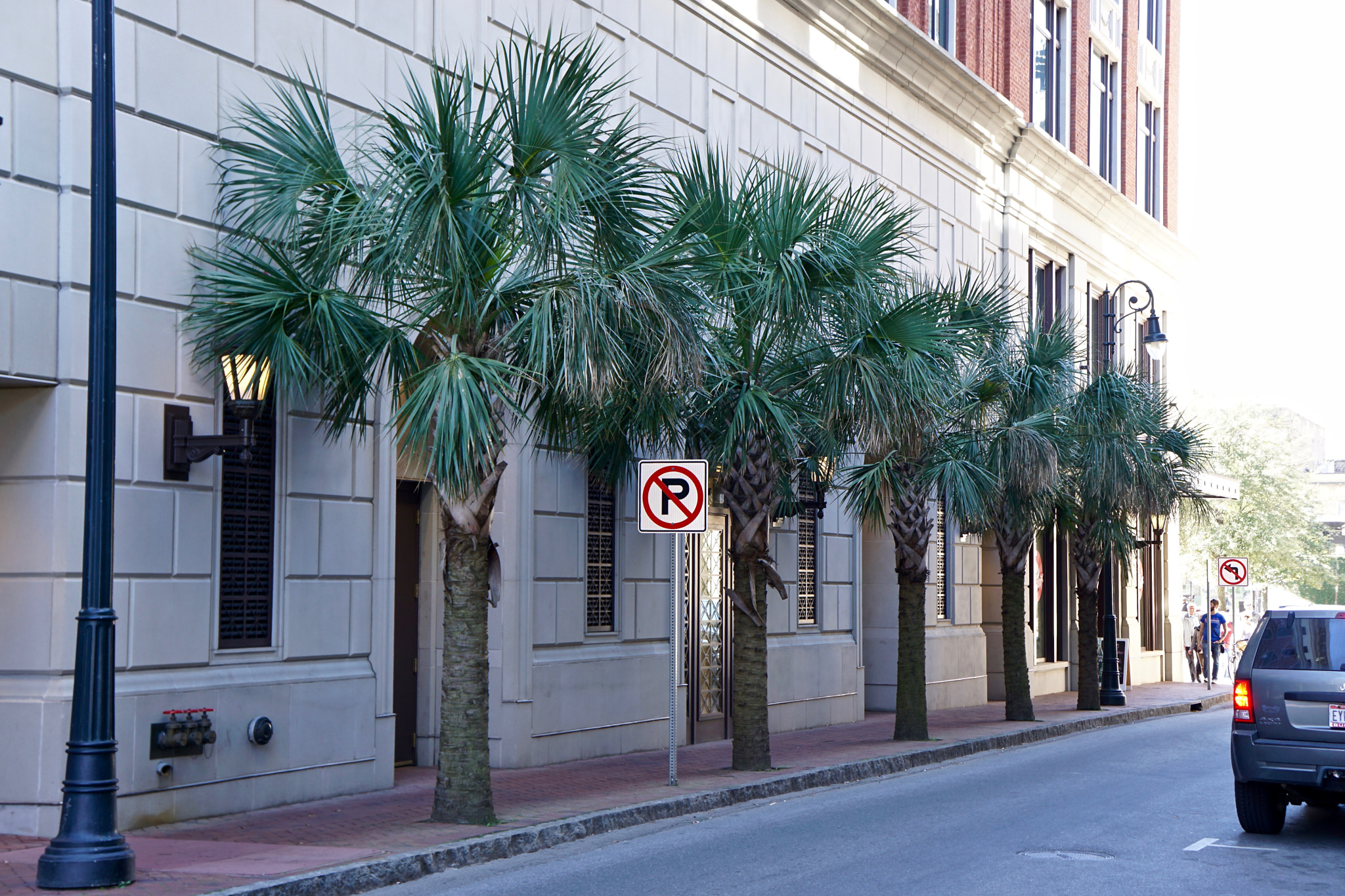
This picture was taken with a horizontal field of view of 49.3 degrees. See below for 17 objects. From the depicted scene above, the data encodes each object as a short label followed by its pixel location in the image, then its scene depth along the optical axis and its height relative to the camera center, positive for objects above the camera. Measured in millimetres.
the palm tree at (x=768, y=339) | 13555 +1957
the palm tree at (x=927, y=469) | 15117 +885
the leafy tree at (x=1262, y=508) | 51531 +1210
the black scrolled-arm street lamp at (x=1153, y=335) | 27297 +3897
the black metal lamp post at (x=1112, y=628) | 26438 -1582
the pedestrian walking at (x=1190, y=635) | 37719 -2663
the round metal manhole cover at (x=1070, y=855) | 9859 -2133
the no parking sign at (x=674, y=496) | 12969 +391
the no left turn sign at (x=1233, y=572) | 30203 -615
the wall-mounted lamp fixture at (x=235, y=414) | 10516 +858
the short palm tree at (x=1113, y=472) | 21906 +1083
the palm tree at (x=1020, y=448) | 18625 +1202
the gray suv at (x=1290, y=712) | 10102 -1190
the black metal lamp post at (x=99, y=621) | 7965 -464
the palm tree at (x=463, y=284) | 9930 +1821
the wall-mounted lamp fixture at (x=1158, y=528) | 24762 +301
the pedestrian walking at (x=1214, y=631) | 33438 -2107
